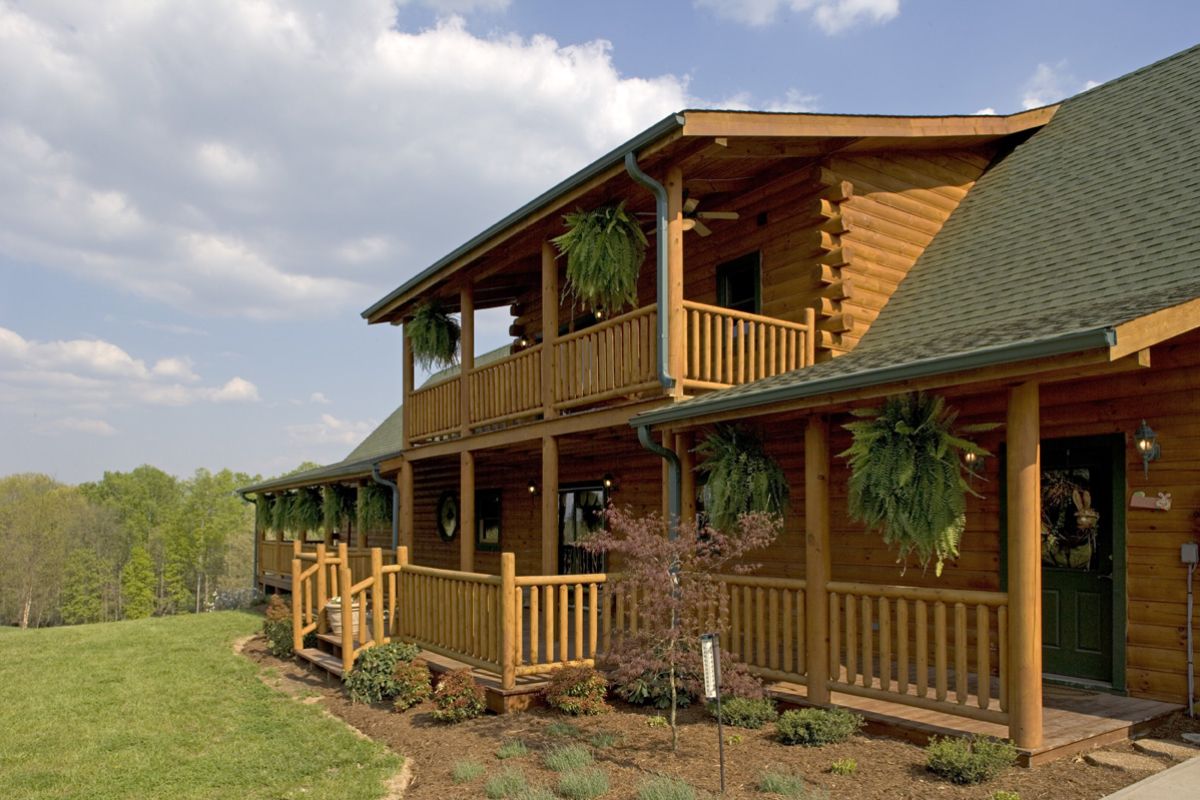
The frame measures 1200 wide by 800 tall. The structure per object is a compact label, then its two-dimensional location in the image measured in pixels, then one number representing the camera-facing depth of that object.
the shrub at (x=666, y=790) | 5.62
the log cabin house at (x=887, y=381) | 6.59
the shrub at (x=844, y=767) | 6.01
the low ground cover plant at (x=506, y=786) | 6.19
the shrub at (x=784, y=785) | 5.63
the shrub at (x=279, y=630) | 13.62
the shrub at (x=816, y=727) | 6.68
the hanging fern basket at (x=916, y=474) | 6.92
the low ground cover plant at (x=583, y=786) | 5.97
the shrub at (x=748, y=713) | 7.38
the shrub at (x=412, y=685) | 9.48
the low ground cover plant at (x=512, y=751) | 7.17
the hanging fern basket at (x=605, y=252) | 10.37
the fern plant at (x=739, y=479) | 8.75
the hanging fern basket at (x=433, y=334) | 15.40
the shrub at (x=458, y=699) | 8.58
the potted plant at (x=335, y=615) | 12.48
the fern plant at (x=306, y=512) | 22.81
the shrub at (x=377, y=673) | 10.03
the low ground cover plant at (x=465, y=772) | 6.68
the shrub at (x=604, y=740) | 7.14
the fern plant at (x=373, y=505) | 18.72
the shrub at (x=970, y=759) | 5.62
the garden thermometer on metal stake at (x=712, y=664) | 5.84
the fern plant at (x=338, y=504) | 20.76
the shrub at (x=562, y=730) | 7.59
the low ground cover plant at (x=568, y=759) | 6.58
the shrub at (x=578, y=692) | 8.20
